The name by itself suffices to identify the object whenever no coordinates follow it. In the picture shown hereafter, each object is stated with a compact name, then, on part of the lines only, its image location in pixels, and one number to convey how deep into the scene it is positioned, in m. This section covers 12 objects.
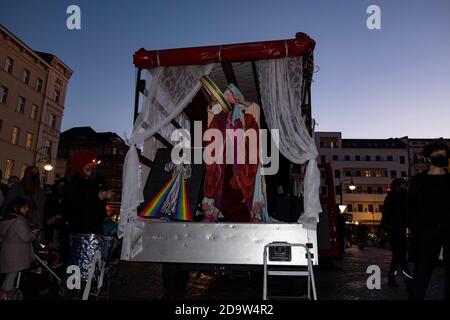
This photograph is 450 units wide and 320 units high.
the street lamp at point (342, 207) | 21.83
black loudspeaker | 5.17
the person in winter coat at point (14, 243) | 4.53
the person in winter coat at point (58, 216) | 6.01
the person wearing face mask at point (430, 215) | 3.58
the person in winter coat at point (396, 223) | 6.38
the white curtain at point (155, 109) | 4.55
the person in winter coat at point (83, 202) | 4.85
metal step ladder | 3.53
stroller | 4.81
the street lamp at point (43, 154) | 34.55
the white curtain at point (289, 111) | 4.23
